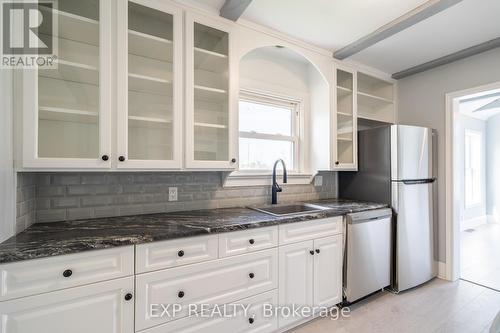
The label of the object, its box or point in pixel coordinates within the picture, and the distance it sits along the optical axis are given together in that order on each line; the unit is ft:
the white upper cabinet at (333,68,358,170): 8.68
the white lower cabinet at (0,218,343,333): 3.45
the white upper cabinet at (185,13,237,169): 5.82
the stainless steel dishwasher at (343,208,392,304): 6.79
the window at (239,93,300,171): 8.05
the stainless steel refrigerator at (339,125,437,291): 7.76
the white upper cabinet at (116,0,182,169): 5.19
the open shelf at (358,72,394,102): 10.28
